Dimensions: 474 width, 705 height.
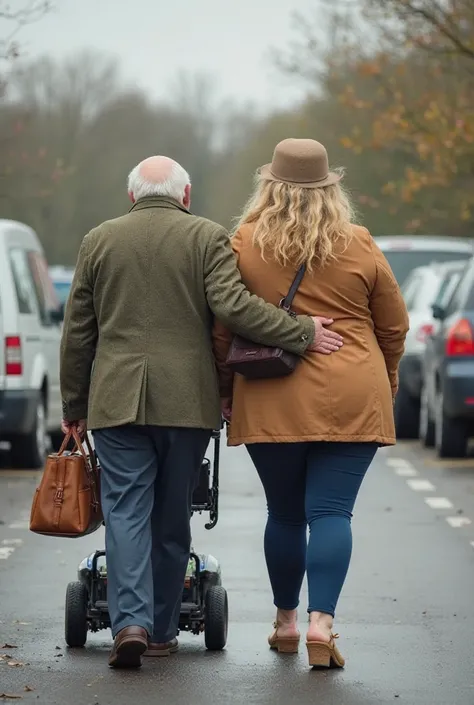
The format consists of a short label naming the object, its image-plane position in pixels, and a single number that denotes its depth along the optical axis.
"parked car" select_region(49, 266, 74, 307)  33.62
